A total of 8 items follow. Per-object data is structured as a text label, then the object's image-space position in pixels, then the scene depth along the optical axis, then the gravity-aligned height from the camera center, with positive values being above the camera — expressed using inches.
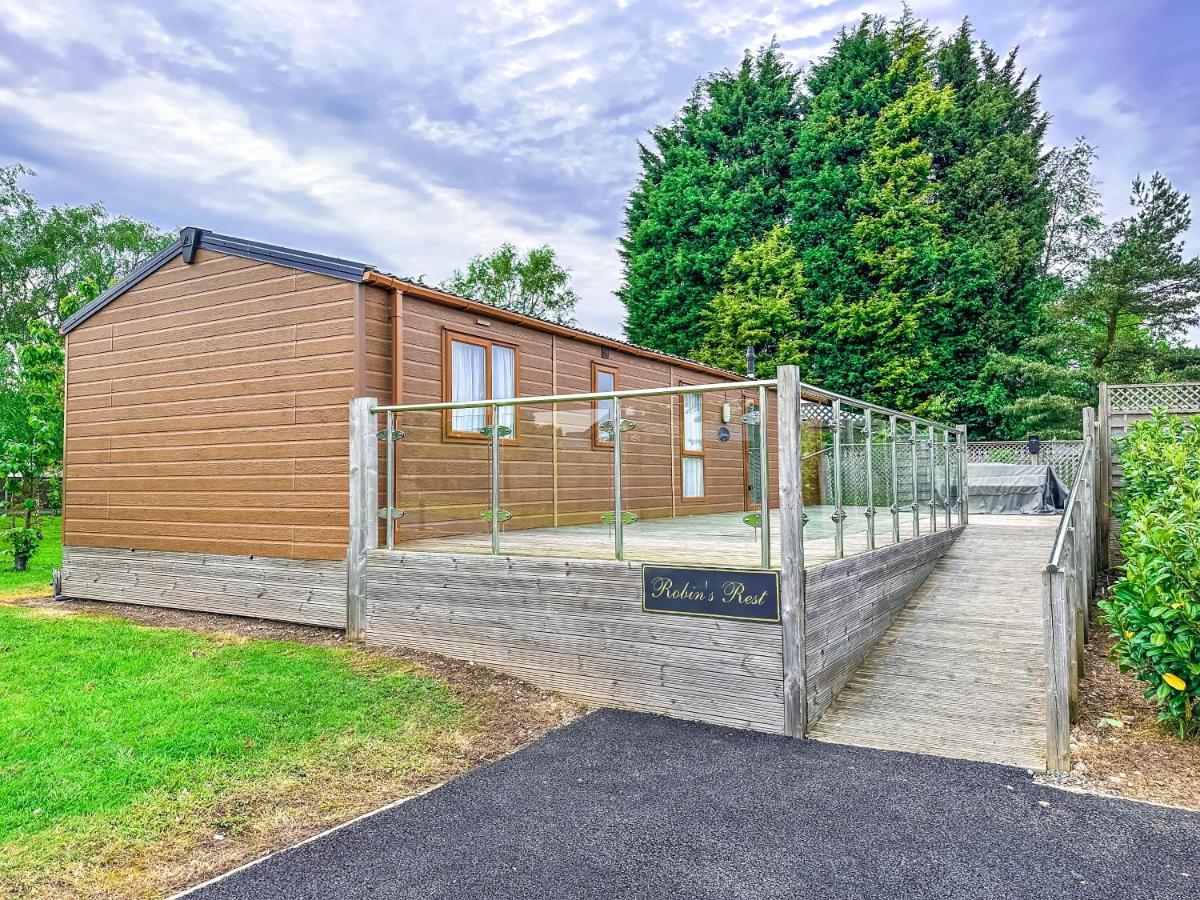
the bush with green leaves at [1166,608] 133.3 -24.9
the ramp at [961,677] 149.3 -47.5
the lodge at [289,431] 191.3 +17.6
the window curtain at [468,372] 258.4 +41.2
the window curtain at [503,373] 275.3 +43.1
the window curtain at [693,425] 182.4 +14.7
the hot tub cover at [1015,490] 414.3 -6.9
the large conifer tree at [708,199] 798.5 +314.2
